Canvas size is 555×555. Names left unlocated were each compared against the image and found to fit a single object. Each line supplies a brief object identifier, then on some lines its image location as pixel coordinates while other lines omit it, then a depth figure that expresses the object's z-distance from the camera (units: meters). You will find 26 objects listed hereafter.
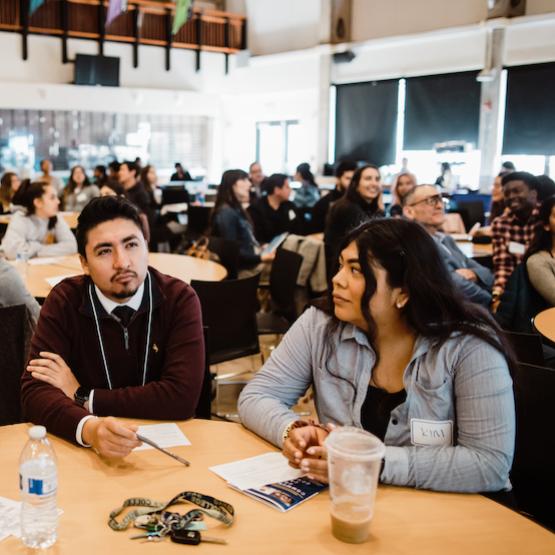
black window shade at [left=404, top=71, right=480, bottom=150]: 11.49
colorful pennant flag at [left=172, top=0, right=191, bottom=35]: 11.29
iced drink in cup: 1.35
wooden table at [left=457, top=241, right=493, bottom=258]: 5.62
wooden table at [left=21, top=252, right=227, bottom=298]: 4.16
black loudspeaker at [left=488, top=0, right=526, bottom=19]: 10.36
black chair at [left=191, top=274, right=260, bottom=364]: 3.68
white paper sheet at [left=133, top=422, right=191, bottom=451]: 1.83
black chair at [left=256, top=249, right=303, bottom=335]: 4.36
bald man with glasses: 4.44
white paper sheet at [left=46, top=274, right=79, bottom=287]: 4.01
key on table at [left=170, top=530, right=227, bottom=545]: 1.35
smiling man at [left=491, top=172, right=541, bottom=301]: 4.87
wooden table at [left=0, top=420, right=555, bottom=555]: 1.34
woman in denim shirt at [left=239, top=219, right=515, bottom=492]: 1.64
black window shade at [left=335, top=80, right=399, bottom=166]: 12.96
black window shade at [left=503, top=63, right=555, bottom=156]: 10.52
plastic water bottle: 1.32
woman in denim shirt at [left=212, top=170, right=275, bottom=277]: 5.42
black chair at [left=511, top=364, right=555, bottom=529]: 1.88
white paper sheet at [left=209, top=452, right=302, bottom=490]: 1.61
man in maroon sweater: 2.05
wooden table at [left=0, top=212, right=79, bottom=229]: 6.96
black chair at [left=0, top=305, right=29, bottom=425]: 2.44
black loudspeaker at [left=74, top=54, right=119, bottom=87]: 13.72
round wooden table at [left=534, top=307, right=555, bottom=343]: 3.11
